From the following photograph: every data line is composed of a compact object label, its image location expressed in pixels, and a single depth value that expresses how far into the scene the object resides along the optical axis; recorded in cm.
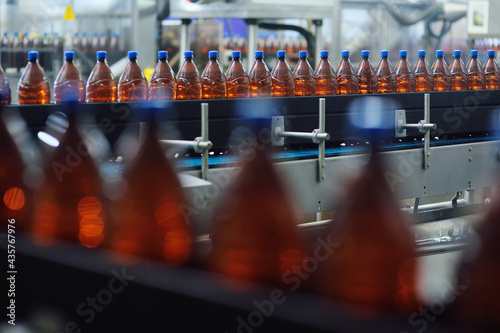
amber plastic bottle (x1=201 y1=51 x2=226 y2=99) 276
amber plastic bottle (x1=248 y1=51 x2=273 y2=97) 287
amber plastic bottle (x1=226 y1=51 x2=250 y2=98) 280
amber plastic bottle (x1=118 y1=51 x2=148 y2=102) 257
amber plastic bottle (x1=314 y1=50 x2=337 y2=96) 303
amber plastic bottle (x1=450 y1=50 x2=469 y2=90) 346
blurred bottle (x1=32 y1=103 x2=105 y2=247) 95
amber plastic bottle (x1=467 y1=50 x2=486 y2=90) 353
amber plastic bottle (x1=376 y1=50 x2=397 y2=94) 320
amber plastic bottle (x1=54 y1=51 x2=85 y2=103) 247
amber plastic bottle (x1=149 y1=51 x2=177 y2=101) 266
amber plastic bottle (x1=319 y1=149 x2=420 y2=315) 70
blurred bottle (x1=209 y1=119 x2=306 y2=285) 78
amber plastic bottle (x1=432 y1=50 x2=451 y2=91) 338
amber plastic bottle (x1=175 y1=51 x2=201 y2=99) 271
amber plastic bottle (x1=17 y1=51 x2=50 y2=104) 237
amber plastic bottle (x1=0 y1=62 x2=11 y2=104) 233
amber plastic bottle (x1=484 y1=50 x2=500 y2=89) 356
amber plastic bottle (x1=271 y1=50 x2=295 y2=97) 290
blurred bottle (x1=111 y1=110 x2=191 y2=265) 89
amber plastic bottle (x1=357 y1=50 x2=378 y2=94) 312
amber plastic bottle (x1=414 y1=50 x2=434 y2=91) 333
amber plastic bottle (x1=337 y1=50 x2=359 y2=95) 306
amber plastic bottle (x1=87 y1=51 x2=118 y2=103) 251
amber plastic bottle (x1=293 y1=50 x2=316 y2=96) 298
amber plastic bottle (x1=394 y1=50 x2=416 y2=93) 325
